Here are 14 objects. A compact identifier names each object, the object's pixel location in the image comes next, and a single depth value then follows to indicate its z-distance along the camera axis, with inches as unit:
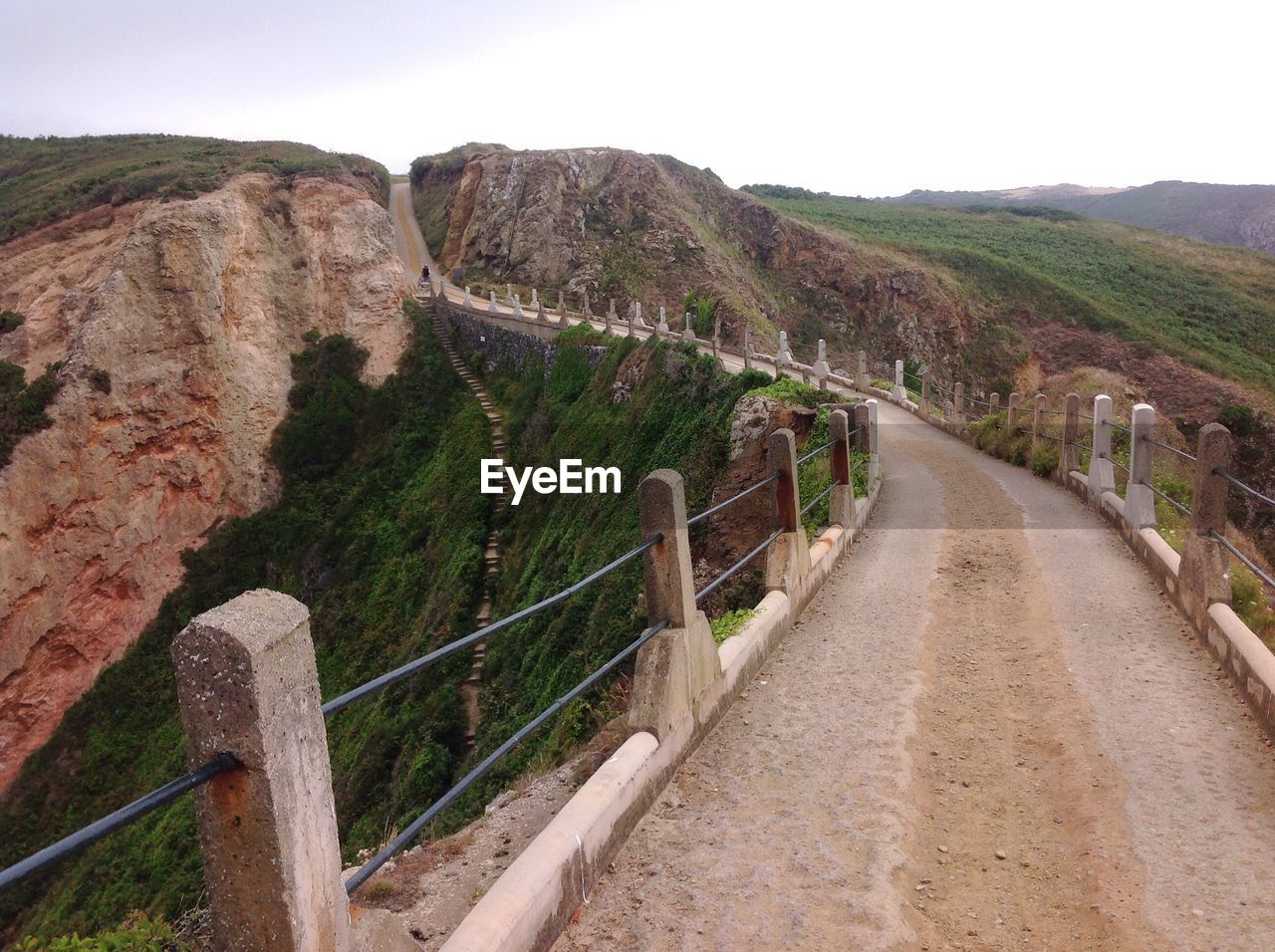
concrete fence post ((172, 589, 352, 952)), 80.4
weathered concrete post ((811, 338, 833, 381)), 887.7
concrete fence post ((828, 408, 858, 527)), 391.2
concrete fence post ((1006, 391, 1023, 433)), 667.4
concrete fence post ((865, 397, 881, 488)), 515.5
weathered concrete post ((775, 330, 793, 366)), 923.4
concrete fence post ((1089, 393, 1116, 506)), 431.5
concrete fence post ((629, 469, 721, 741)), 179.6
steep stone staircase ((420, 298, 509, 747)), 695.1
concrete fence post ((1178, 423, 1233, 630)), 245.8
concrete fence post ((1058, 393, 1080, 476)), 516.4
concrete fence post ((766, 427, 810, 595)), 275.9
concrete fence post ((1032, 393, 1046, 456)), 601.3
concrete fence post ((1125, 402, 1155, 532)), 335.0
